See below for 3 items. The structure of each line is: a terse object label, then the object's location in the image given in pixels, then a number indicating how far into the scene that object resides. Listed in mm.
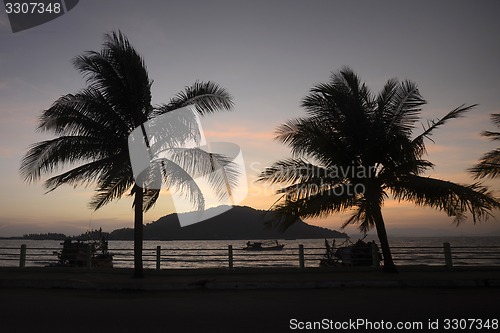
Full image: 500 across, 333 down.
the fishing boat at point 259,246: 95988
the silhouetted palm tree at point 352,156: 14047
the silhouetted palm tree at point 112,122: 13961
